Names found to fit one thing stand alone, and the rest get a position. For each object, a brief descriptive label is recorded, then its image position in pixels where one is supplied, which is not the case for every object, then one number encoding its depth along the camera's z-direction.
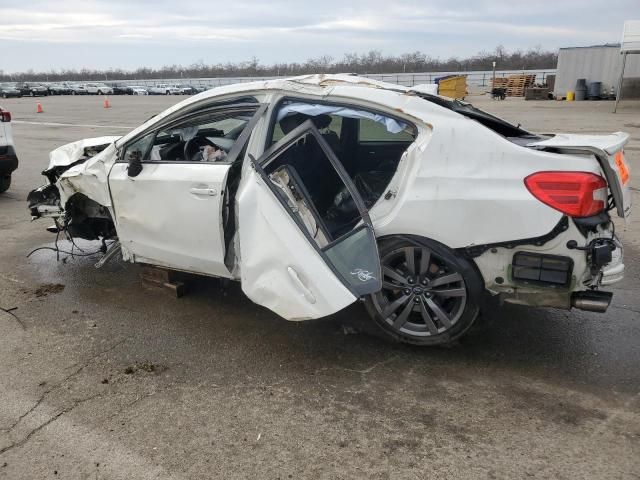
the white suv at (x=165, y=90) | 56.30
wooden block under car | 4.50
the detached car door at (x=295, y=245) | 3.12
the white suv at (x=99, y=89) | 58.46
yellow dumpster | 31.89
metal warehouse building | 27.89
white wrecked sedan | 3.07
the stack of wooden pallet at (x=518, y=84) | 37.12
